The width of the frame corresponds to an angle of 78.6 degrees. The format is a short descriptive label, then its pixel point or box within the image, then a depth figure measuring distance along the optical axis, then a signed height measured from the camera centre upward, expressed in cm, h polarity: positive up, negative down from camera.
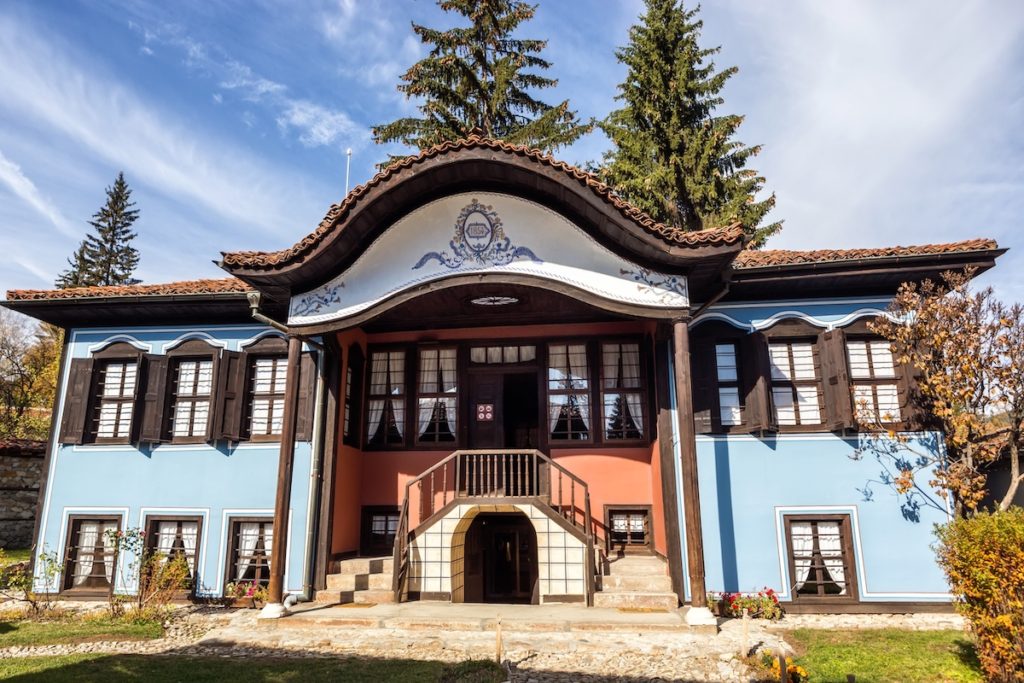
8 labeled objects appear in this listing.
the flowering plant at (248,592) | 1010 -144
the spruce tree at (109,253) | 3847 +1532
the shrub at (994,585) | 552 -78
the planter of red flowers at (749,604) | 884 -147
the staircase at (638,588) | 869 -124
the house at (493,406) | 916 +158
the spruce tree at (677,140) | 2019 +1161
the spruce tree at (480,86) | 1970 +1275
